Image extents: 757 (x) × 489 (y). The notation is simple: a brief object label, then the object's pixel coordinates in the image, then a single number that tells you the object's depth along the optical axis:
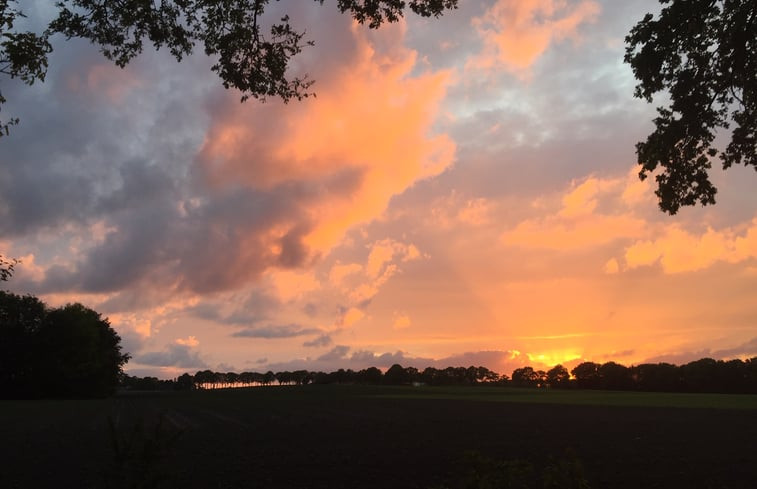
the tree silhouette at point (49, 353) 111.19
